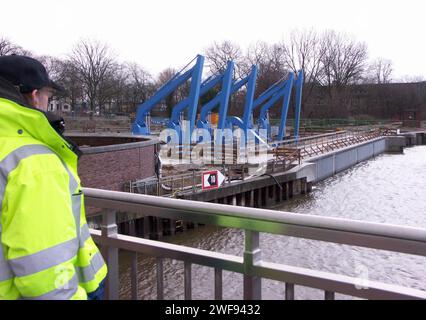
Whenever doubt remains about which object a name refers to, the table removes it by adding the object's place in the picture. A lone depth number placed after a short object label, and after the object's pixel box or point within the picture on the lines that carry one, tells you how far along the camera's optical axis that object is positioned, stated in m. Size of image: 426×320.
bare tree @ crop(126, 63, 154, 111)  79.38
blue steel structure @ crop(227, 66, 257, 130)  35.53
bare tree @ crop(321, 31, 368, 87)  81.06
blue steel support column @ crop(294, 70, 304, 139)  43.31
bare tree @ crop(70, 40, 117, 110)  68.06
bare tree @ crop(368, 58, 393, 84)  92.94
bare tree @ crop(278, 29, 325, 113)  78.56
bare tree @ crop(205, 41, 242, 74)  75.19
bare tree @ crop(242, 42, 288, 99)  74.44
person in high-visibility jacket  1.57
